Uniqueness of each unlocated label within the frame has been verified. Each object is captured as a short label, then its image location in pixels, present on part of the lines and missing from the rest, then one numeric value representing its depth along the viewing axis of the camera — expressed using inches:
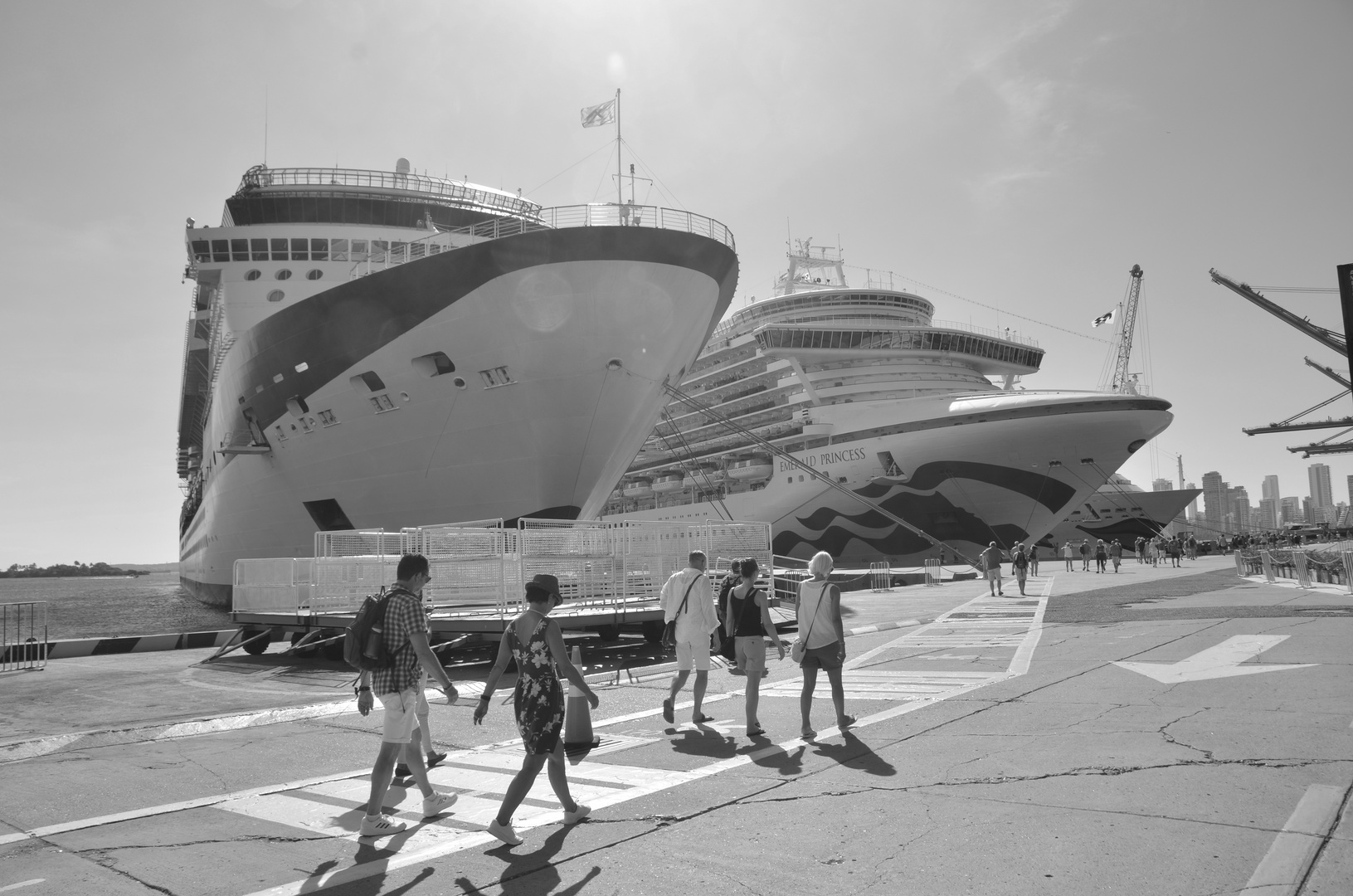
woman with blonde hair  270.7
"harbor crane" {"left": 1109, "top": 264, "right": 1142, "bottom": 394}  2490.5
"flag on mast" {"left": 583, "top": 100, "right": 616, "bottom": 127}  992.9
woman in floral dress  177.0
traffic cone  256.1
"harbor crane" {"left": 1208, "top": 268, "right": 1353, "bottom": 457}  1865.8
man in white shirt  307.9
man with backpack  196.2
